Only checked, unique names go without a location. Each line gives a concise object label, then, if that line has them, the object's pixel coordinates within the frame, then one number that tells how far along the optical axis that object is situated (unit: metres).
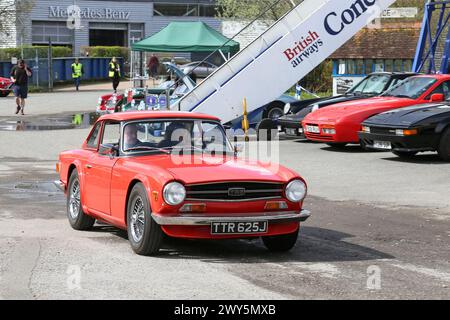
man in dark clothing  33.09
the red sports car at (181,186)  8.86
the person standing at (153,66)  49.47
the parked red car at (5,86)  44.53
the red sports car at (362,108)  20.02
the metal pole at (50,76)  49.06
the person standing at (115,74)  43.09
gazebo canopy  33.12
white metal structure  23.61
